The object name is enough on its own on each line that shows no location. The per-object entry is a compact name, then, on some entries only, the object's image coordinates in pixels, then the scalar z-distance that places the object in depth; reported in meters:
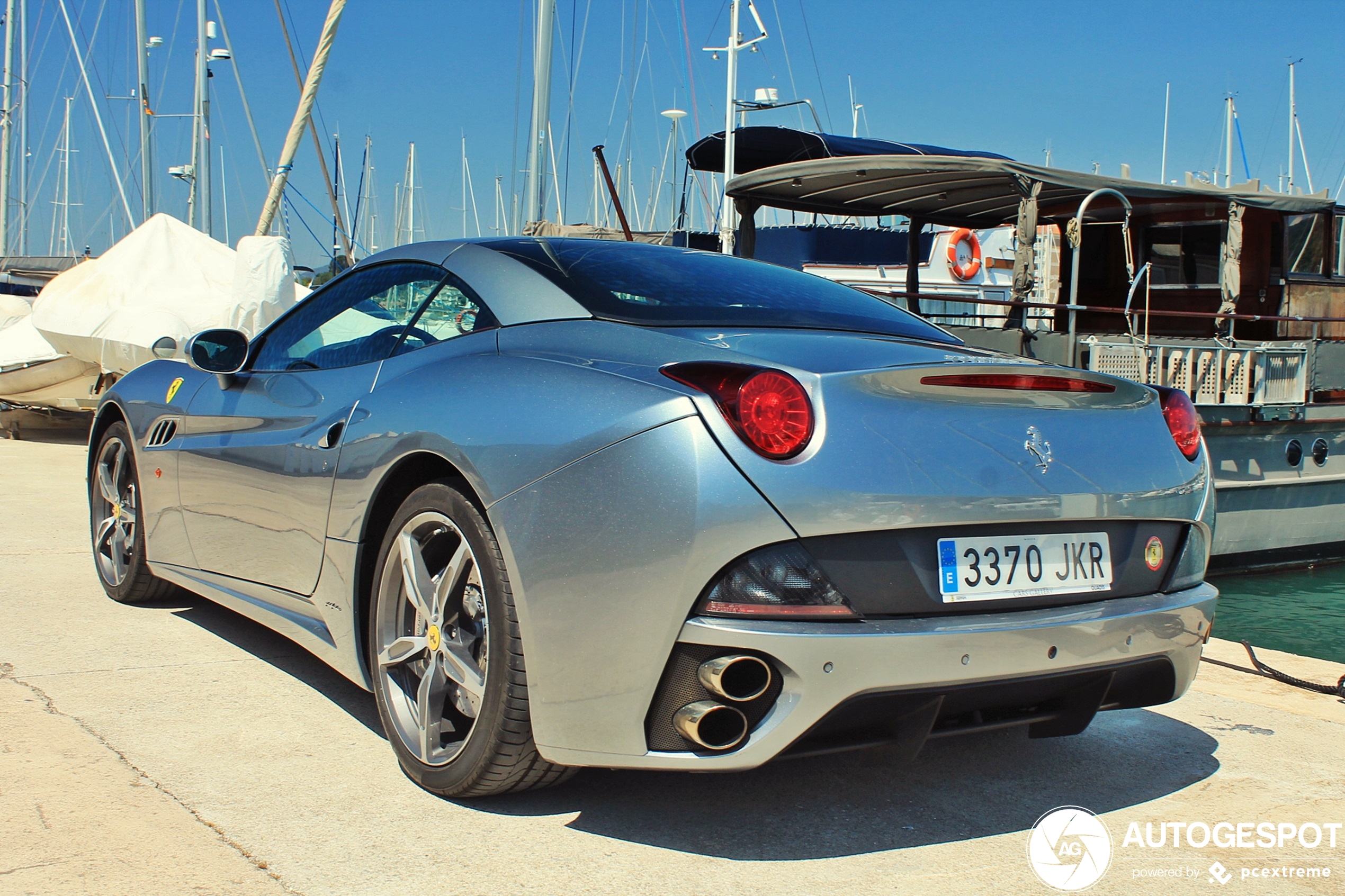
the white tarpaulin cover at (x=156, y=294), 10.20
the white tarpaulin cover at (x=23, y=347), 12.44
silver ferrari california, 2.12
